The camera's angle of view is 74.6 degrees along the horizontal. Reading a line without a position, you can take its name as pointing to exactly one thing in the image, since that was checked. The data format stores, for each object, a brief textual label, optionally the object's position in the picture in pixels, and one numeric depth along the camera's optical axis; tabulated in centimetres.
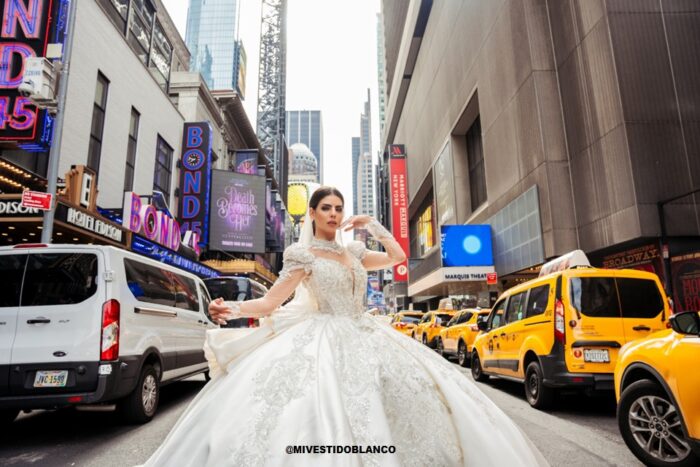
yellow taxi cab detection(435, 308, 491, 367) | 1245
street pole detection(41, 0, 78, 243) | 973
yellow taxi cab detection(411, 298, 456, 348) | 1677
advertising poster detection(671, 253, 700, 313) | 1181
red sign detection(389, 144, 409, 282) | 4884
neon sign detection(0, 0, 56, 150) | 1288
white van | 481
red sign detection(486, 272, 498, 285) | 2041
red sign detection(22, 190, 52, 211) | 917
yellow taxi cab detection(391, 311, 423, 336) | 1941
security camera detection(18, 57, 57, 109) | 984
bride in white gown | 207
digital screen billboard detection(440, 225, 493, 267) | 2325
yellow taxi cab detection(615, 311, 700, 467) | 353
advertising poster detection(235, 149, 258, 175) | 4488
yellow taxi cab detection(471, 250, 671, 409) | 632
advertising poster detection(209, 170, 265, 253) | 3578
